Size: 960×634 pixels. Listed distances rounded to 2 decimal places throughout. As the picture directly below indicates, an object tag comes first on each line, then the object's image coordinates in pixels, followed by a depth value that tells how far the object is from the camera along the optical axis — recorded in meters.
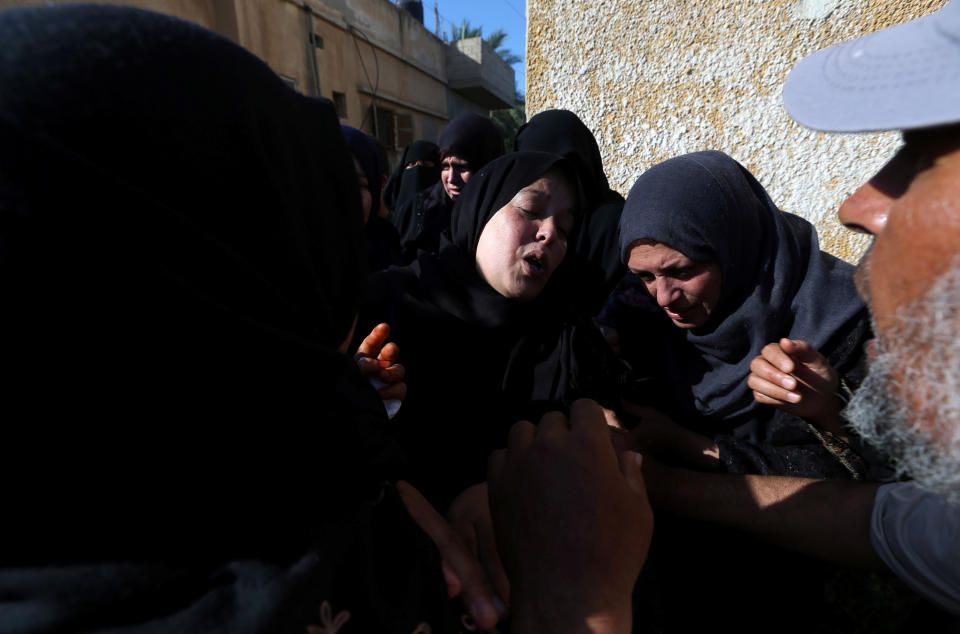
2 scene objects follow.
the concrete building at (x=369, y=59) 7.91
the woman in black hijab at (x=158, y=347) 0.48
